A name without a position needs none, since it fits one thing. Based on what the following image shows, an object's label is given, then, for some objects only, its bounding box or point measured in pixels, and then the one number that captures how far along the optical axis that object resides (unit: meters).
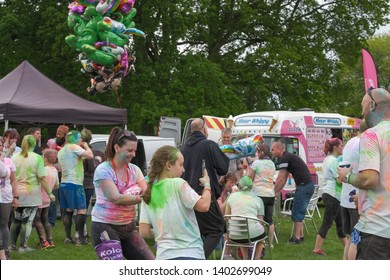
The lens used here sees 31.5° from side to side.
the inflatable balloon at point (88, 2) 6.79
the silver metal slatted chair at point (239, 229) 7.71
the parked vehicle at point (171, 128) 20.38
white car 14.11
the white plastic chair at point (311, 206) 11.62
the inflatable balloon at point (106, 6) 6.67
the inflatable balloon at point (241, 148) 7.33
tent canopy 12.33
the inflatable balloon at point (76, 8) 6.93
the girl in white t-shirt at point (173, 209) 4.56
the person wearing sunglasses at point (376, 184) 4.34
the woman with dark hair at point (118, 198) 5.45
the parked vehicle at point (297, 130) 16.48
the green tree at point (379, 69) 48.98
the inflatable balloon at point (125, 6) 6.84
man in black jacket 7.08
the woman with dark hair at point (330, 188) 9.25
